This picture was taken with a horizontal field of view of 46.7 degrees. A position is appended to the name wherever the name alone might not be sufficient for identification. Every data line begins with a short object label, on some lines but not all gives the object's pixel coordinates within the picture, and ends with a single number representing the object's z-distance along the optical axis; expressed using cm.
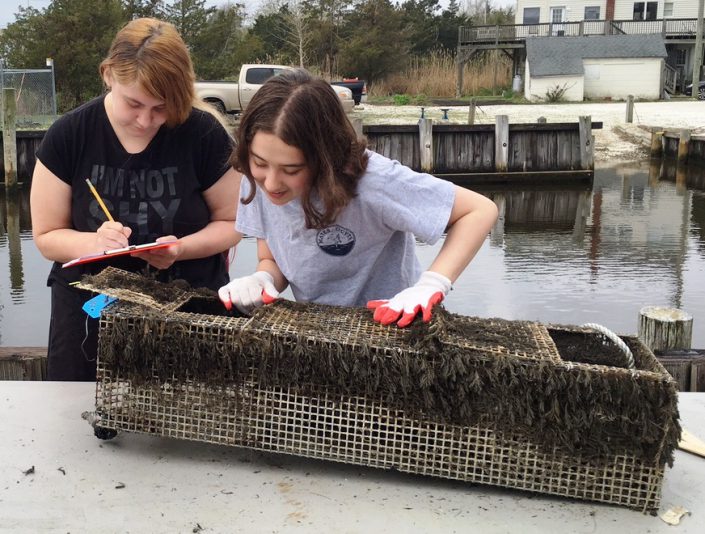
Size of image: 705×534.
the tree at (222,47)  2973
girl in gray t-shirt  205
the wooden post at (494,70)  3766
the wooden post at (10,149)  1480
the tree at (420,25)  4366
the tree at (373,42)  3722
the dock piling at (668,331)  416
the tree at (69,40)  2330
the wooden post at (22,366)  374
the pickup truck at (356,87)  2856
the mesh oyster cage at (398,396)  184
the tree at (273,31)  3862
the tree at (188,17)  3005
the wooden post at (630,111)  2372
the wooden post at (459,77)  3499
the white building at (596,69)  3381
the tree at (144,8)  2861
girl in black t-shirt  245
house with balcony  3475
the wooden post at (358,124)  1434
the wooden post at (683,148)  1889
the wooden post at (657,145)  2035
